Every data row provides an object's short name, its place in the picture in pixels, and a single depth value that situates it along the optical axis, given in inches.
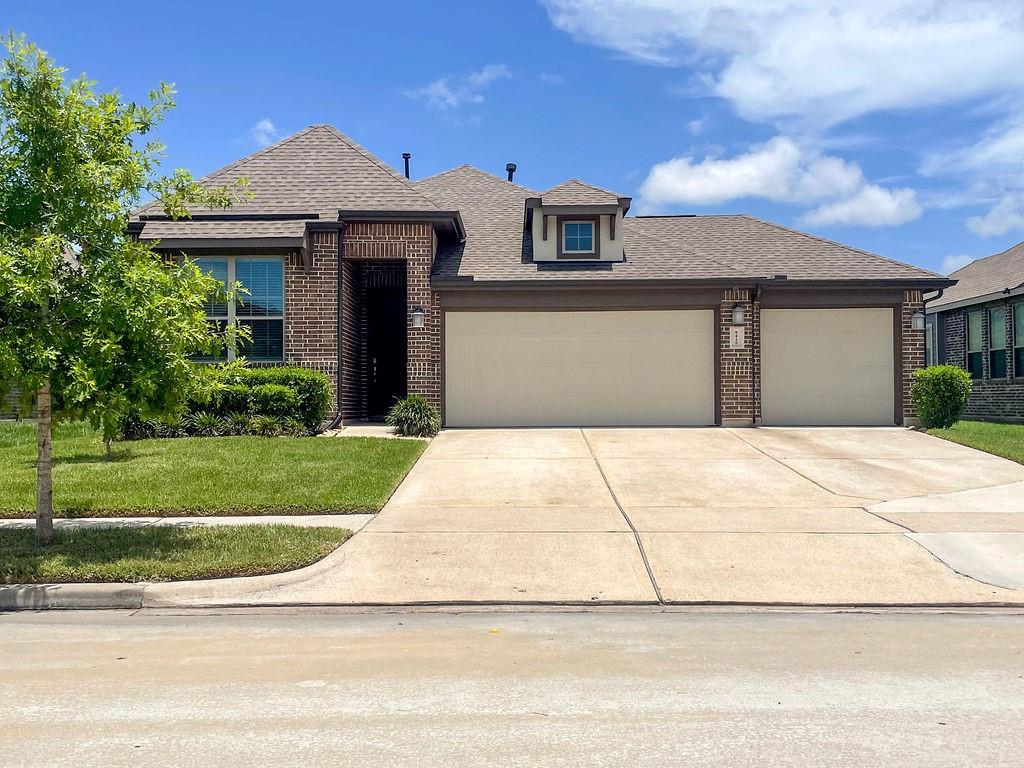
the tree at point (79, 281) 297.9
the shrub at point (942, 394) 665.6
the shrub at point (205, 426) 595.2
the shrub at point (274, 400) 601.3
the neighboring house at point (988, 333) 879.7
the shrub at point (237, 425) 598.9
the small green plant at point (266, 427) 591.5
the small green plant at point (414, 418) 637.9
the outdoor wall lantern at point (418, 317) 687.7
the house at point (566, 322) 673.6
